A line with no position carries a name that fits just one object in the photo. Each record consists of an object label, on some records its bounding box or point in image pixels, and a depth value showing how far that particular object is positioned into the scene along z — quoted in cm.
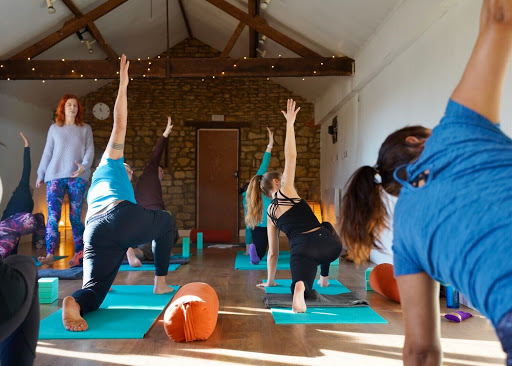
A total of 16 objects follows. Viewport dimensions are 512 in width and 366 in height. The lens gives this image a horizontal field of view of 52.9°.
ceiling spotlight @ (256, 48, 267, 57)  896
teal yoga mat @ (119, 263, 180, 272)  535
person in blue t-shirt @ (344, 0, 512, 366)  85
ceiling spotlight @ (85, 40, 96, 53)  796
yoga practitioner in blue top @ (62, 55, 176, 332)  295
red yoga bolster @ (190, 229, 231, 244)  854
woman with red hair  536
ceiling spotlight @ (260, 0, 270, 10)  651
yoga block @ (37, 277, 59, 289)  369
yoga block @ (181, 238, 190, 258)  657
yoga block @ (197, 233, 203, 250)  784
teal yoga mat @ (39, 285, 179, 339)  270
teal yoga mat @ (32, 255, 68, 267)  617
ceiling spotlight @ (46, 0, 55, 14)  610
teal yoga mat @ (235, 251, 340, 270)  563
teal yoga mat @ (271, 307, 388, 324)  304
